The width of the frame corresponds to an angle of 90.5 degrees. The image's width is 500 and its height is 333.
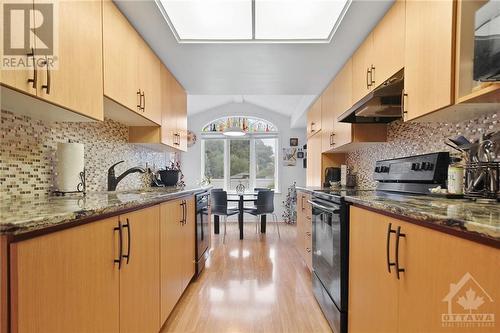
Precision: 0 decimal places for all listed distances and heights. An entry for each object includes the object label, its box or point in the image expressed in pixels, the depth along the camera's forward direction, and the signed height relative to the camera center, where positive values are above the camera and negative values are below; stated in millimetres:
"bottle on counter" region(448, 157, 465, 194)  1319 -74
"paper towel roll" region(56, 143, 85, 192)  1496 -7
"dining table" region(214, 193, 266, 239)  4375 -829
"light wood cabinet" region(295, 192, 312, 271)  2616 -727
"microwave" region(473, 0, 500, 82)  988 +519
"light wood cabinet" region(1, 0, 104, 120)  986 +454
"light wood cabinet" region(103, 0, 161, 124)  1525 +717
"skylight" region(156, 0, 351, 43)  1600 +1020
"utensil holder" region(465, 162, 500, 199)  1112 -68
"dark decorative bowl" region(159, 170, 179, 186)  2969 -144
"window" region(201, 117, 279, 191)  6051 +173
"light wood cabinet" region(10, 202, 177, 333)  654 -396
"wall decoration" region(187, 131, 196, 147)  5895 +633
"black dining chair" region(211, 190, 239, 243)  4328 -680
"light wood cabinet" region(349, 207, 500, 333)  640 -387
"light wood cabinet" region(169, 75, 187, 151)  2773 +684
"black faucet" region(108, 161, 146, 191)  2070 -118
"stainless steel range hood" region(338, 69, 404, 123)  1693 +458
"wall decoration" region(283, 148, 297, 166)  5895 +168
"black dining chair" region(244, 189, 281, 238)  4418 -697
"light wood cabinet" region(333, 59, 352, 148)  2314 +640
